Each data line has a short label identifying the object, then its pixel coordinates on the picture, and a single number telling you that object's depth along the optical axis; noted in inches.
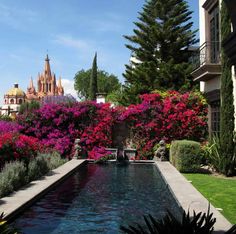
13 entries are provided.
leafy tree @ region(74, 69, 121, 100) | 2925.7
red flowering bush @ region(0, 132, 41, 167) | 393.4
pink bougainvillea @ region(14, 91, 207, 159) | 682.2
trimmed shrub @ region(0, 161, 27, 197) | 306.0
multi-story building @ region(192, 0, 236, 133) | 567.8
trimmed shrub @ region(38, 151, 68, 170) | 507.8
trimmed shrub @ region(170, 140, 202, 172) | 492.4
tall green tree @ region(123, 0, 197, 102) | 971.3
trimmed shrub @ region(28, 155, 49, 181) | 404.2
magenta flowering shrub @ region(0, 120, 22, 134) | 662.2
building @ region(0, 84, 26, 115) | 5713.6
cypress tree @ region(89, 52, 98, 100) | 1791.6
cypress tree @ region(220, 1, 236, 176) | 464.4
